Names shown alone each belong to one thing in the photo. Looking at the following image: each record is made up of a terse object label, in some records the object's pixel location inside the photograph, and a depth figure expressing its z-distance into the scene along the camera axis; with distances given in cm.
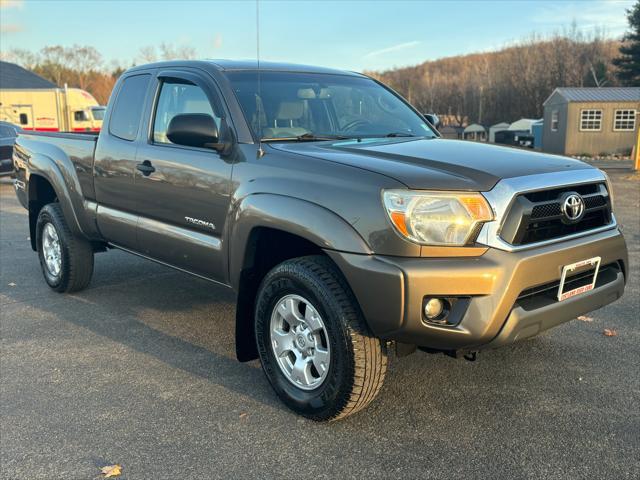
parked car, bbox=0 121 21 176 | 1498
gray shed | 3522
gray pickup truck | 279
